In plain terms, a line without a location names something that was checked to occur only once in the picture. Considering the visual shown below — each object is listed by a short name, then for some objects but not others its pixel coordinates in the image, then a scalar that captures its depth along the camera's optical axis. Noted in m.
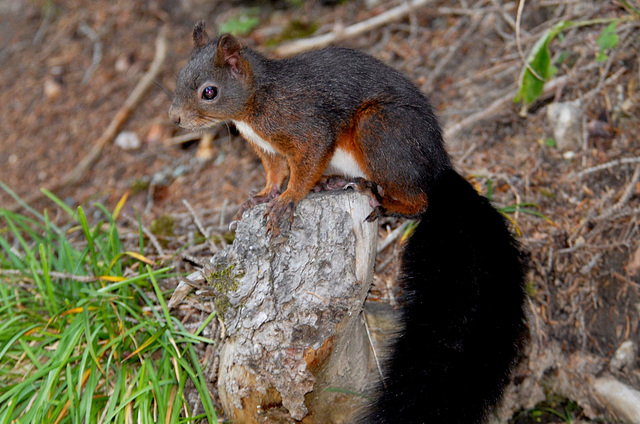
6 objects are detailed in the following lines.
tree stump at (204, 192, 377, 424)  4.58
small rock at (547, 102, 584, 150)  7.23
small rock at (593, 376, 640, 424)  5.30
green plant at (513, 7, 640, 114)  6.69
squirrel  4.27
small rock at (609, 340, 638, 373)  5.75
